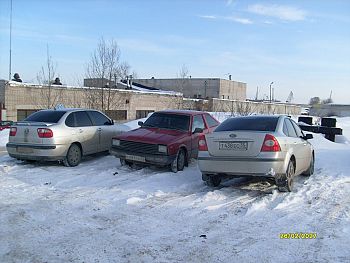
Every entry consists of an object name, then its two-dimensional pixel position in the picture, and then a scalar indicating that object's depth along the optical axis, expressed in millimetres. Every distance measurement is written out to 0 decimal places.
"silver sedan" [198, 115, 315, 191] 7152
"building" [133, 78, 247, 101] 75562
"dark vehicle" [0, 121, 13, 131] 19306
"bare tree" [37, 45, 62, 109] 30828
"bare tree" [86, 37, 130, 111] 27141
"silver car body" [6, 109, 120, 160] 9742
